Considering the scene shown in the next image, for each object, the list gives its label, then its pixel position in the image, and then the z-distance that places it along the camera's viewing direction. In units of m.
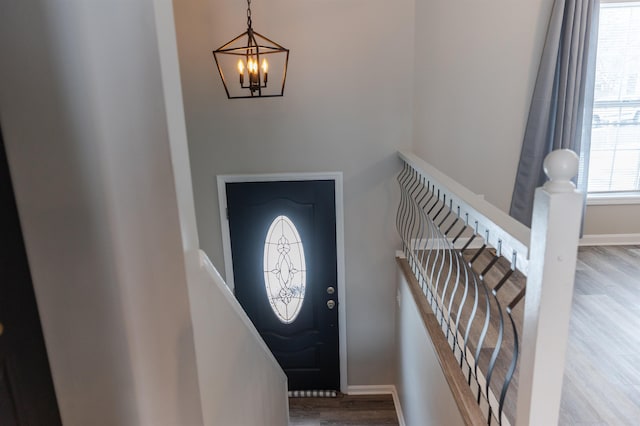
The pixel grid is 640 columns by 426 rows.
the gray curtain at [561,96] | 3.40
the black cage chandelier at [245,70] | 3.21
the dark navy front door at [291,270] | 3.58
